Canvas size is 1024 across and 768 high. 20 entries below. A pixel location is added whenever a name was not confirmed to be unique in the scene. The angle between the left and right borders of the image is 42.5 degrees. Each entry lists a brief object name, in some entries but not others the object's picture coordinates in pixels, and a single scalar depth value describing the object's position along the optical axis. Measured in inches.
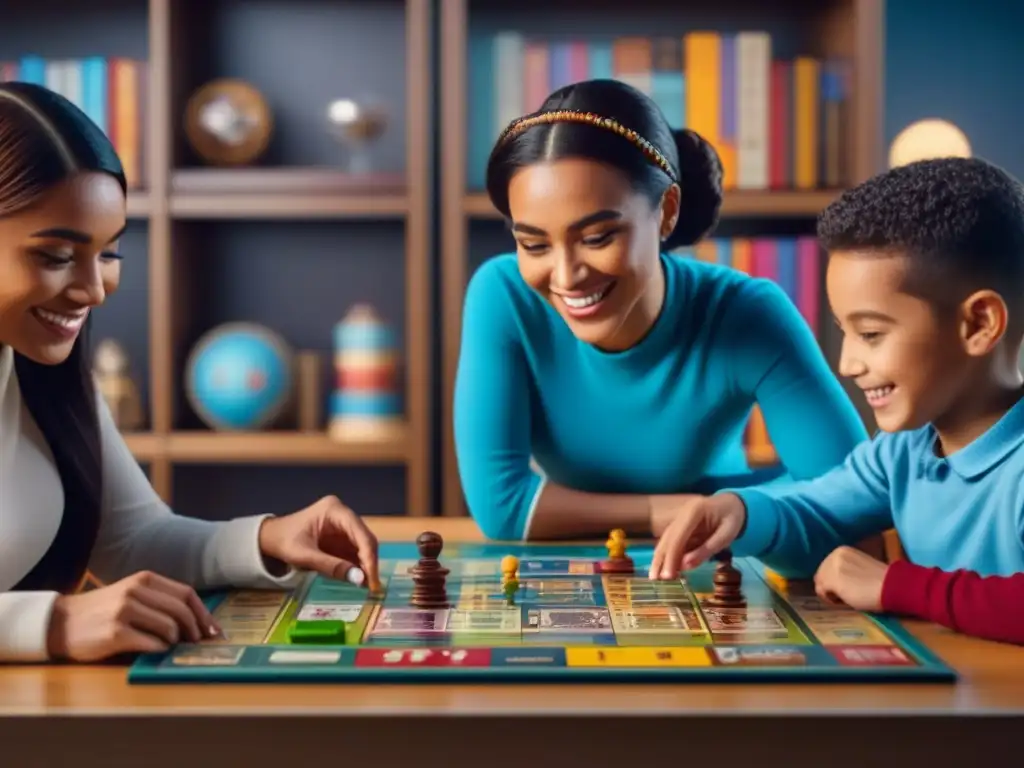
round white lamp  109.5
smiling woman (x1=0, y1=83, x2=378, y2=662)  36.8
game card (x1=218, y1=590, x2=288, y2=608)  42.7
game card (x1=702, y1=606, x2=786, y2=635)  38.6
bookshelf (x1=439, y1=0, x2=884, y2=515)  104.6
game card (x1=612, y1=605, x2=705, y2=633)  38.7
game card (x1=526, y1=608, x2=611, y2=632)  38.6
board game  34.3
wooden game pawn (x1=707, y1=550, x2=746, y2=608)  41.5
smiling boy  40.7
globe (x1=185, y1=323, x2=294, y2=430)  107.8
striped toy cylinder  108.2
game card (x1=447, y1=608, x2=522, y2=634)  38.7
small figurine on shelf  109.0
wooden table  31.5
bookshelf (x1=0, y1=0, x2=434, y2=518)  107.6
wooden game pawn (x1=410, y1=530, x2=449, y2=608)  41.8
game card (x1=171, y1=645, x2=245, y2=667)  35.2
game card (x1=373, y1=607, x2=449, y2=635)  38.6
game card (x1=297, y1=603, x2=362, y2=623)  40.2
